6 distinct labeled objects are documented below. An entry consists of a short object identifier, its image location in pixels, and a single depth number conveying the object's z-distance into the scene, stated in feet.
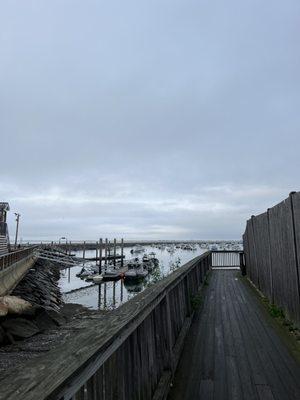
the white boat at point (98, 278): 149.69
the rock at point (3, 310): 54.32
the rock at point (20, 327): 52.08
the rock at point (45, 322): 59.47
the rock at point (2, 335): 48.65
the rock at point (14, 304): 57.00
